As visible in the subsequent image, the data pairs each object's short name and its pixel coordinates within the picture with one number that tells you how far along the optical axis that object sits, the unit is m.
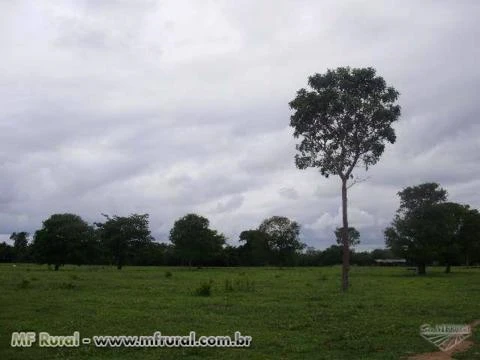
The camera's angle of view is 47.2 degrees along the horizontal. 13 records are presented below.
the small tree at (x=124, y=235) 94.88
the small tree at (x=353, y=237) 142.65
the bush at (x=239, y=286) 35.66
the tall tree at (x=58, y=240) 81.19
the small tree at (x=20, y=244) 134.25
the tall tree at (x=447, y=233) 71.88
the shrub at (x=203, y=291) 31.40
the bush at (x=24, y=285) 35.21
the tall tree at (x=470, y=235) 78.69
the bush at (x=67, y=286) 35.24
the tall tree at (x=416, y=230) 70.69
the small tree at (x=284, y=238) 127.88
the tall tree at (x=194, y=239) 102.44
